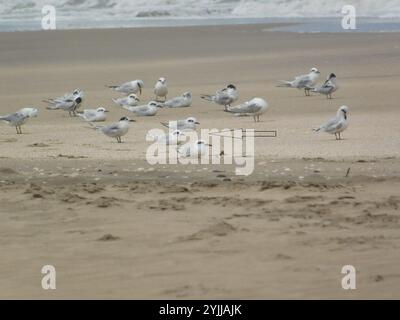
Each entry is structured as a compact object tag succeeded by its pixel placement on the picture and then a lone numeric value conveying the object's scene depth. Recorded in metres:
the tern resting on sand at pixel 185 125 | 12.41
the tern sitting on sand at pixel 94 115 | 14.08
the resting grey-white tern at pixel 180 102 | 15.41
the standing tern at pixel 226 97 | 15.02
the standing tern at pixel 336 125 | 11.63
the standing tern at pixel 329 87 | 15.84
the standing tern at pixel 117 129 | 12.08
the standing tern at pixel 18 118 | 13.33
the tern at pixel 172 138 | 11.38
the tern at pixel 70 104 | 14.95
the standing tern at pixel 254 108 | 13.55
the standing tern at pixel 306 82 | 16.56
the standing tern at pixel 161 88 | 16.61
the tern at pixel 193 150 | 10.21
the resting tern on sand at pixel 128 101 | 15.43
